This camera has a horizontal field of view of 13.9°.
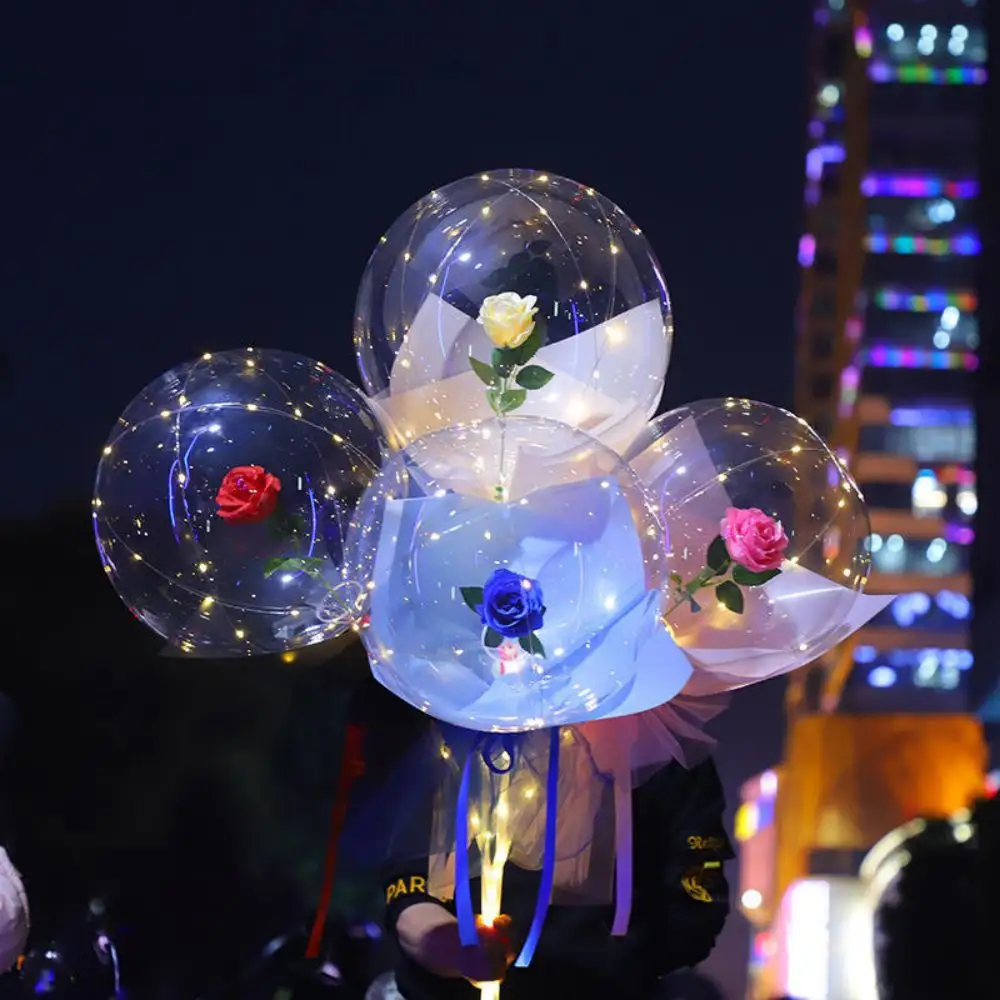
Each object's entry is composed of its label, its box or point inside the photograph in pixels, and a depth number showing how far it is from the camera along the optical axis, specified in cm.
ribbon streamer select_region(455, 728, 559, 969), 542
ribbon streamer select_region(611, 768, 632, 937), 555
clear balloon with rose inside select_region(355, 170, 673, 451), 552
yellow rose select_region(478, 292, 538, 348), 541
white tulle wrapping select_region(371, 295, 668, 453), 553
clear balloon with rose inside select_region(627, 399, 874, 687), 551
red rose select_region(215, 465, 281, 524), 545
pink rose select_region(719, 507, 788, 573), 546
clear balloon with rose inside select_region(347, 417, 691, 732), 525
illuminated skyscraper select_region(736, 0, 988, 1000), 3443
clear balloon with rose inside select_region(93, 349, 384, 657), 548
